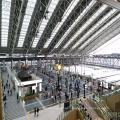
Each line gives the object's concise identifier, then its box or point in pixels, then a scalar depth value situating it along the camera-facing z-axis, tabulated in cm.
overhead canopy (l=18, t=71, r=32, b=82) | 1616
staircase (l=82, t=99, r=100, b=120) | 1101
